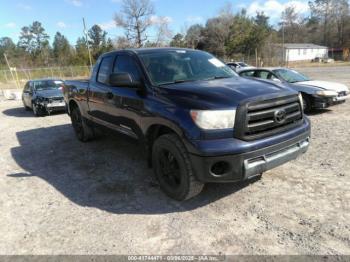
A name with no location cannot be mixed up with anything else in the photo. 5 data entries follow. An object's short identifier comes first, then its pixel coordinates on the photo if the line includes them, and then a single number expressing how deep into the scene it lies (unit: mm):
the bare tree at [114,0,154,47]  52344
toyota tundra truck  3135
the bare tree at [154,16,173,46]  53503
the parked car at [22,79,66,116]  11508
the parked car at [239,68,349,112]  8250
